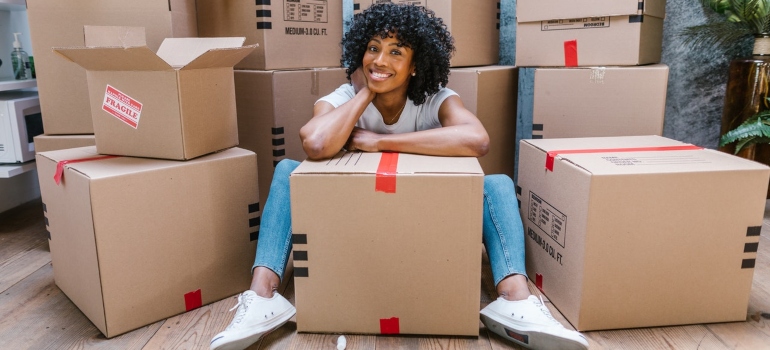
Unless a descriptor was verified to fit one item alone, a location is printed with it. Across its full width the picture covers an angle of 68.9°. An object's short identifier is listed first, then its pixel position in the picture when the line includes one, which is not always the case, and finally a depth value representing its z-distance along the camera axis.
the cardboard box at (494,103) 1.96
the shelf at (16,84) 2.03
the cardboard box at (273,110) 1.96
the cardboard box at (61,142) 1.79
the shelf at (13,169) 2.01
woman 1.31
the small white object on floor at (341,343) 1.30
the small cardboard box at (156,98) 1.37
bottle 2.25
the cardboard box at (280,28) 1.96
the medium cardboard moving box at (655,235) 1.28
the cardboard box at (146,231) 1.32
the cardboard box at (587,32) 1.84
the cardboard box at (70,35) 1.72
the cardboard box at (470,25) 1.96
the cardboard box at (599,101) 1.81
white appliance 2.01
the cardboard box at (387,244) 1.24
